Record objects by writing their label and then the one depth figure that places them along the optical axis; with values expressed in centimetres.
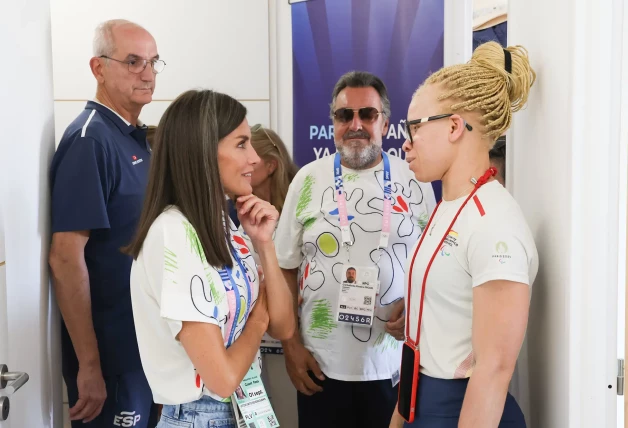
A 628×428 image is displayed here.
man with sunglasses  237
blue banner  327
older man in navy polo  205
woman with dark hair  137
